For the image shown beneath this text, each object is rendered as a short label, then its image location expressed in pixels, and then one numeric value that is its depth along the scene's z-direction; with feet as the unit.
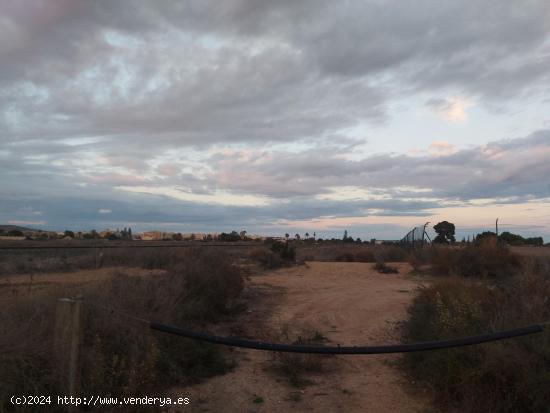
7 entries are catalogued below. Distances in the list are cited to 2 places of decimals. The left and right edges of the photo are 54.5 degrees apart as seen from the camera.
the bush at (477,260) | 78.28
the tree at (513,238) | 216.95
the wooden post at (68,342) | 17.39
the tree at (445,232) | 196.42
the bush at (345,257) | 132.87
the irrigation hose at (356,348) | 16.61
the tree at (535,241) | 236.63
